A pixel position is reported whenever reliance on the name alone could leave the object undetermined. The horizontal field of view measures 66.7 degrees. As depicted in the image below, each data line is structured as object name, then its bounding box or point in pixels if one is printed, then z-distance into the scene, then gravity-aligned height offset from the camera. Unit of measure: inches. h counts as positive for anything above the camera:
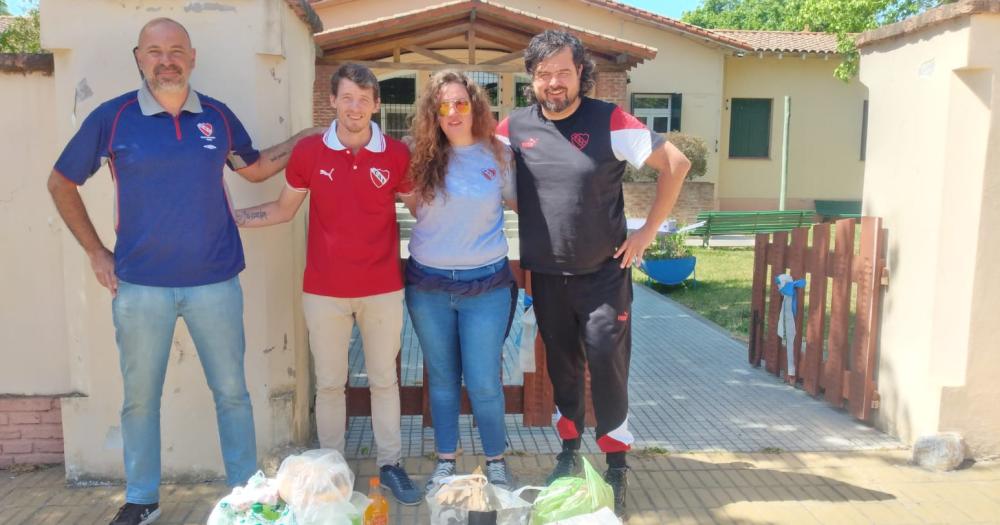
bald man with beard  120.3 -8.4
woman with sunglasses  130.9 -11.0
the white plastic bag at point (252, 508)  110.0 -48.3
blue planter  385.7 -44.1
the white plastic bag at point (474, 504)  117.7 -50.4
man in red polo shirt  129.2 -7.6
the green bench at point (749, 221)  595.2 -31.3
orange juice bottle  122.5 -53.5
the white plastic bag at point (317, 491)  111.5 -46.6
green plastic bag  116.0 -48.9
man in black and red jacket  132.4 -4.8
